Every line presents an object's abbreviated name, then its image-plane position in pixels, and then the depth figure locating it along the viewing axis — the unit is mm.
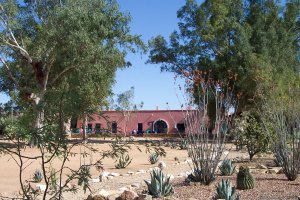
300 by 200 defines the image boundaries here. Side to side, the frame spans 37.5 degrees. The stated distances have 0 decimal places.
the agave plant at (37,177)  12242
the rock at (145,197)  7984
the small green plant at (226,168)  11922
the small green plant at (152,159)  18214
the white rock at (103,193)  8605
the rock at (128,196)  8047
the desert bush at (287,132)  10656
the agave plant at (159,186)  8836
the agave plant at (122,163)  16512
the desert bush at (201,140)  10227
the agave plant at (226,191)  7697
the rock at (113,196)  8680
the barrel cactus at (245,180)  9531
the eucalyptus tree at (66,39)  25375
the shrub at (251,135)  16062
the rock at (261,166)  13904
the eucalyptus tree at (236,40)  32812
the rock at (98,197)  8367
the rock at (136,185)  10787
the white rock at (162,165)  16131
